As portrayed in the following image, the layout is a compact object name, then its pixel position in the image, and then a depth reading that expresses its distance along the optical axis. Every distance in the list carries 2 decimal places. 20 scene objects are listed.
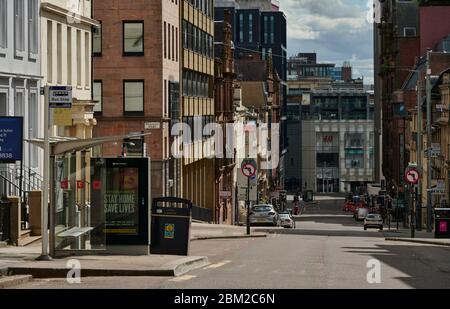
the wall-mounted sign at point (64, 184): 24.94
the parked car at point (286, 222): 78.12
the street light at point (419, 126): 65.70
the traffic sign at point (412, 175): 48.41
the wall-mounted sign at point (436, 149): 68.20
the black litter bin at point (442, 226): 48.31
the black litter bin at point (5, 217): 26.52
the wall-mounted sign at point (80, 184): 26.46
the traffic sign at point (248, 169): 46.06
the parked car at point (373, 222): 78.81
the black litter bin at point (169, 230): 26.52
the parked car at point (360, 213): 110.99
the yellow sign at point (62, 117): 28.23
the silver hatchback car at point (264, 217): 73.19
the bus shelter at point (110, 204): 25.11
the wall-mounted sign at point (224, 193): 72.50
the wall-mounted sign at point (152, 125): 58.12
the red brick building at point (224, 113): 84.00
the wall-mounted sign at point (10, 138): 26.07
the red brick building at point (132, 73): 57.50
